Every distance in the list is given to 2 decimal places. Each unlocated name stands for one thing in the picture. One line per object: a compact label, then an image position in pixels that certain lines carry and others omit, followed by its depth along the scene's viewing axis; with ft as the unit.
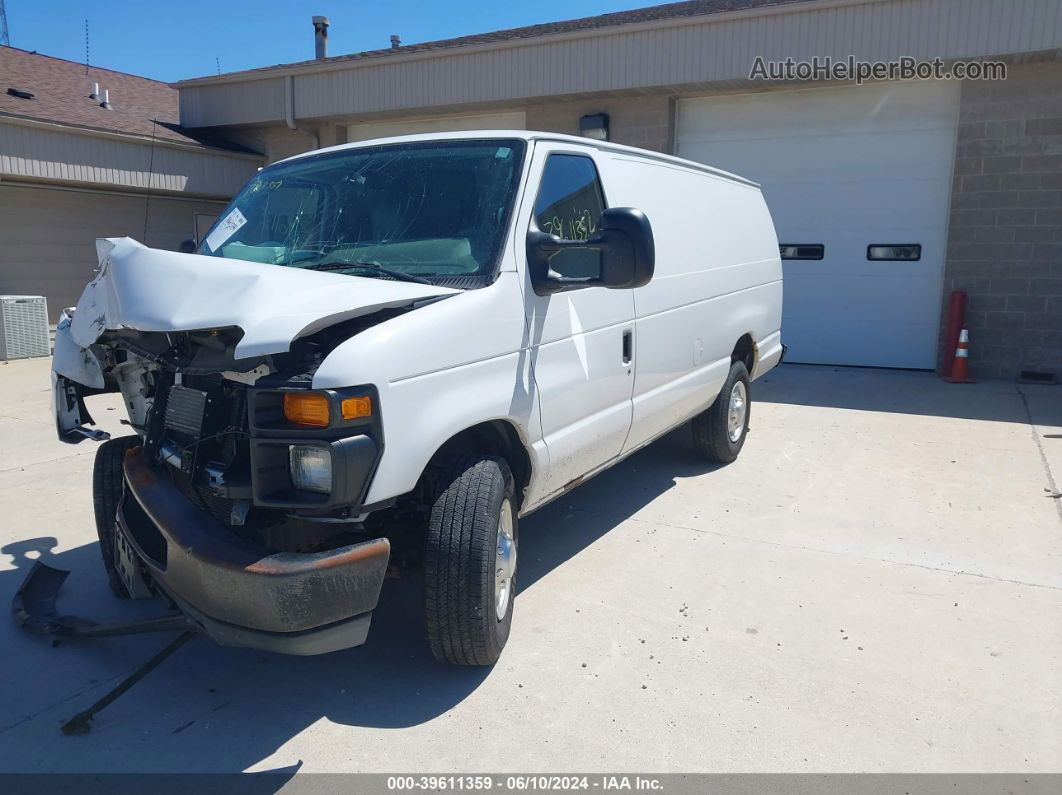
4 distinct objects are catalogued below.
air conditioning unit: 39.75
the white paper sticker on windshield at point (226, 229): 14.75
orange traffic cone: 33.99
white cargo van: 9.39
